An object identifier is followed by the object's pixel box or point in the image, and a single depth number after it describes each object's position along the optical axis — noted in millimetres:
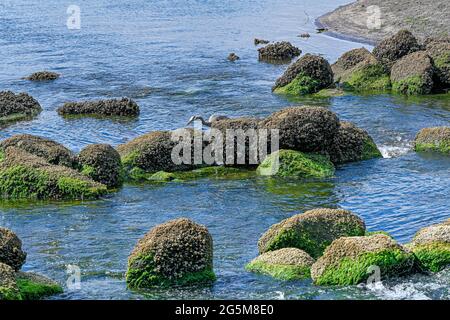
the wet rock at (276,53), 43375
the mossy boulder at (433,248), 15820
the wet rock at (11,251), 15594
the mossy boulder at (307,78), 34812
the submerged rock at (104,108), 32375
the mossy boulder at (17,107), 32281
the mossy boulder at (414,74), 33594
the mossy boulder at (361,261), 15102
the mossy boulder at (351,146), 25188
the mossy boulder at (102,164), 23341
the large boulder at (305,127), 24531
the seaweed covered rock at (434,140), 25722
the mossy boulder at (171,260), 15453
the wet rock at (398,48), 36719
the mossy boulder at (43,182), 22234
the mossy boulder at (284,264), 15727
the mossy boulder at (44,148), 23875
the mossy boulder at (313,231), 16766
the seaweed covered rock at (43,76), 38938
